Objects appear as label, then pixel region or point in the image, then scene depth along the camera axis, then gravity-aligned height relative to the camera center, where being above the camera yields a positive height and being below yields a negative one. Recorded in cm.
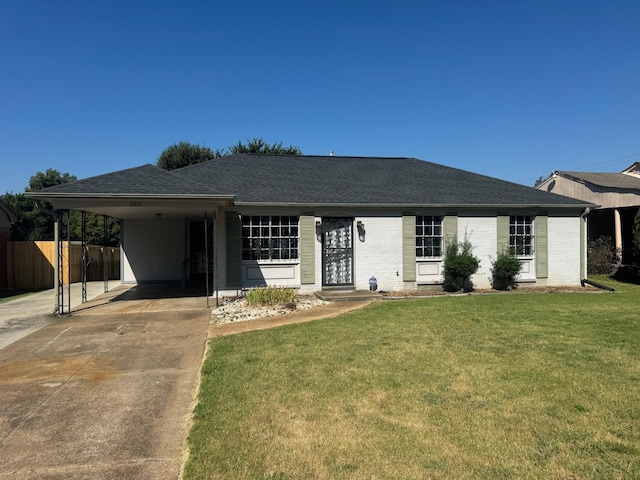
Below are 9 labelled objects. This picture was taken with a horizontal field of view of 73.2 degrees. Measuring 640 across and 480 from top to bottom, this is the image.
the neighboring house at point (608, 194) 1980 +242
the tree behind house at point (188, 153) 3609 +742
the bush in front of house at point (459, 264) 1314 -80
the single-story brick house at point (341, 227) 1271 +39
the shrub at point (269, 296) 1092 -144
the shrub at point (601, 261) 1836 -103
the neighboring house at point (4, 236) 1747 +29
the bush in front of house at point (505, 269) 1359 -98
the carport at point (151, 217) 999 +82
